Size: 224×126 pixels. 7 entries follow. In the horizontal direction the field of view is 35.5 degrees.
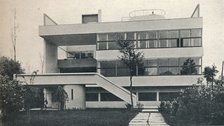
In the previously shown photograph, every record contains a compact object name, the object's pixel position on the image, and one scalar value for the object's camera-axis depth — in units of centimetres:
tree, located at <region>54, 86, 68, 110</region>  2097
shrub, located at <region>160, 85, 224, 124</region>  1263
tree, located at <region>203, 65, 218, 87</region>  2151
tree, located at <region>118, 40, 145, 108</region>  2108
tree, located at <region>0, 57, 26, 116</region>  1331
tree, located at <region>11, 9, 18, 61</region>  1502
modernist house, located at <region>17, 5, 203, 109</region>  2211
